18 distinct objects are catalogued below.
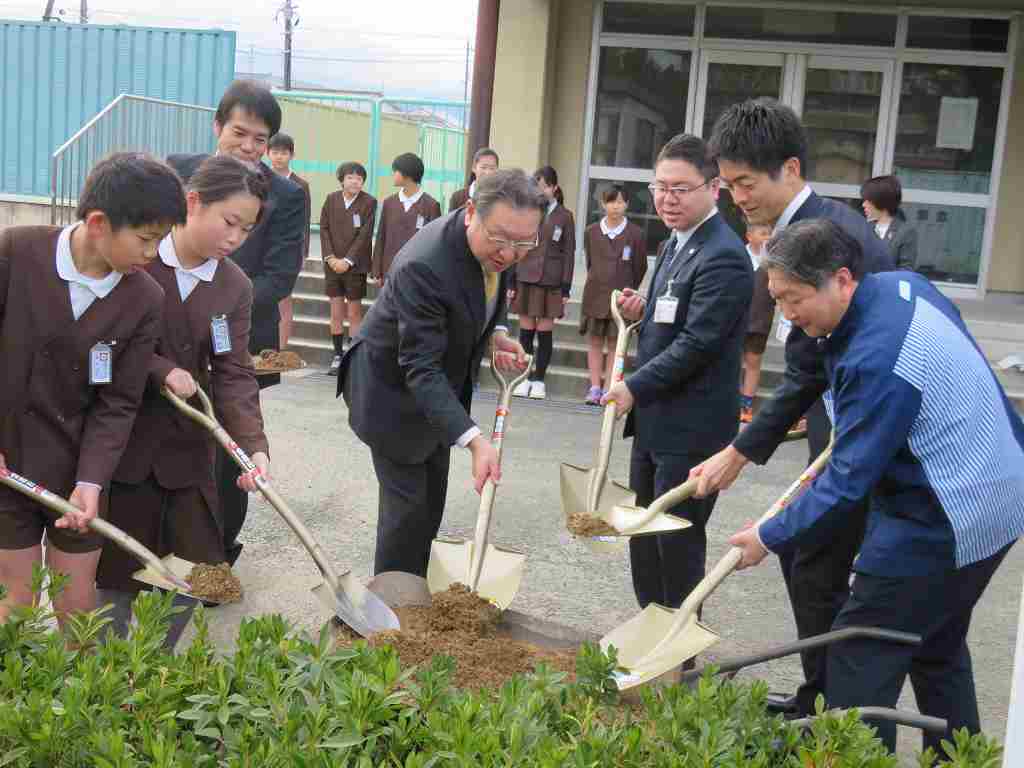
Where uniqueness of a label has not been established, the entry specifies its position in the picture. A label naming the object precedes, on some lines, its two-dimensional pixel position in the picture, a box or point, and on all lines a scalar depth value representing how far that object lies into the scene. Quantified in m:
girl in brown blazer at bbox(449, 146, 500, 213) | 9.20
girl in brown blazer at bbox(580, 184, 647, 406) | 9.20
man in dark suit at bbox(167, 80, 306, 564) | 4.34
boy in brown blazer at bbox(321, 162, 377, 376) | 10.10
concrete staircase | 9.50
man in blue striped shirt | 2.53
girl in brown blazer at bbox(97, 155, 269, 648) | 3.25
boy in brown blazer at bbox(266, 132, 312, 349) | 9.61
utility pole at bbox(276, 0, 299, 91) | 35.69
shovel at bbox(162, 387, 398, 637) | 3.11
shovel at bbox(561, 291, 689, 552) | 3.91
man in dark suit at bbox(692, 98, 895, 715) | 3.31
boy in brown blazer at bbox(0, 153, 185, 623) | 2.80
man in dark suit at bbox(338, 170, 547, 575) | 3.36
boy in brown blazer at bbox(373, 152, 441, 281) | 9.92
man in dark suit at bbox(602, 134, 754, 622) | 3.67
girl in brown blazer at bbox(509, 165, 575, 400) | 9.27
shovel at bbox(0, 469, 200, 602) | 2.80
